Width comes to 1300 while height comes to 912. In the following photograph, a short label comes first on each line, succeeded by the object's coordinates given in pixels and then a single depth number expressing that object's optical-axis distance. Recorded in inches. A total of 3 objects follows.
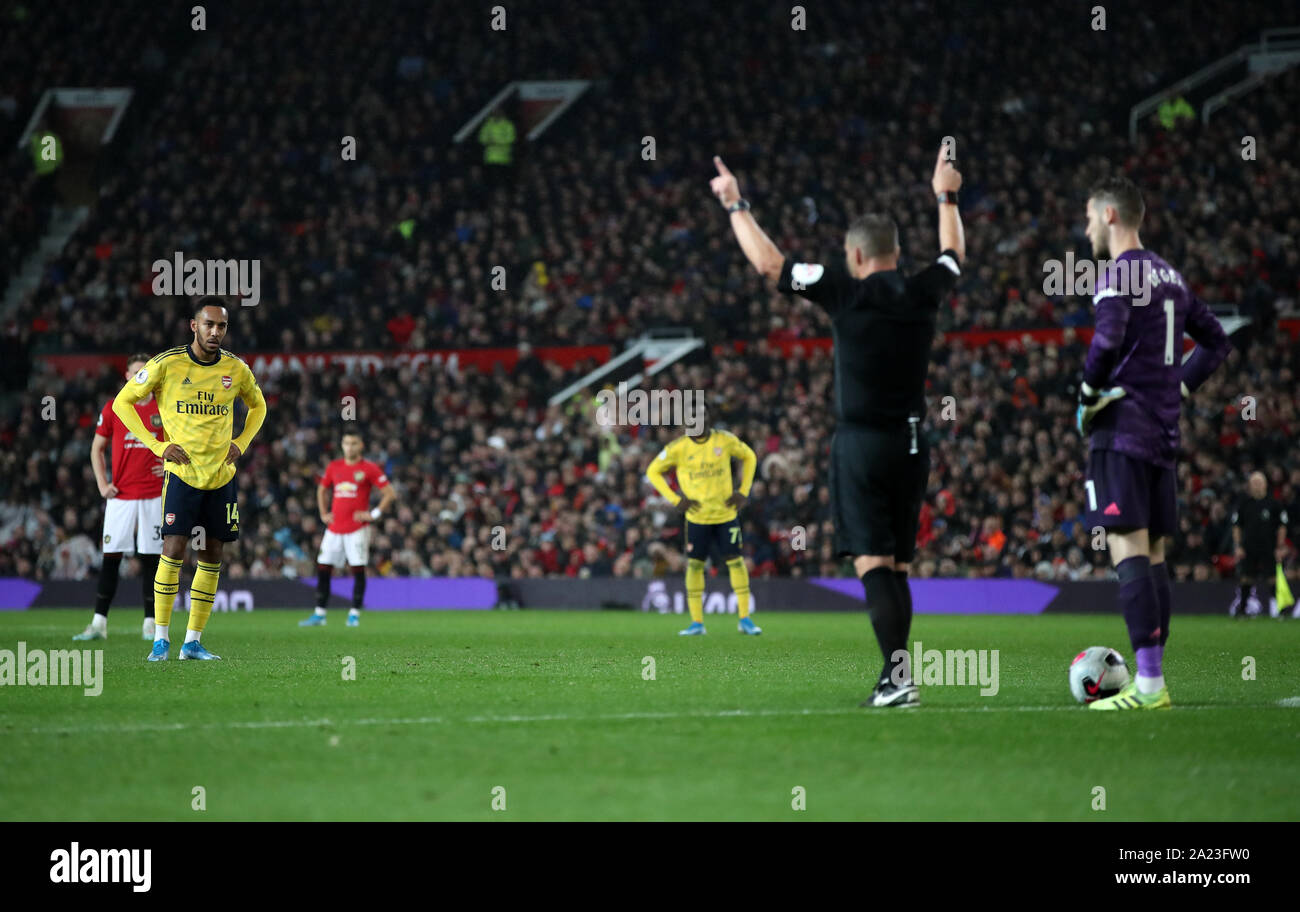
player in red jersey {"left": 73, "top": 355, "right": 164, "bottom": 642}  599.2
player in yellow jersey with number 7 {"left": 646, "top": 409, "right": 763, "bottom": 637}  752.3
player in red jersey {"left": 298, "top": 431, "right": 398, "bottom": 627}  823.7
